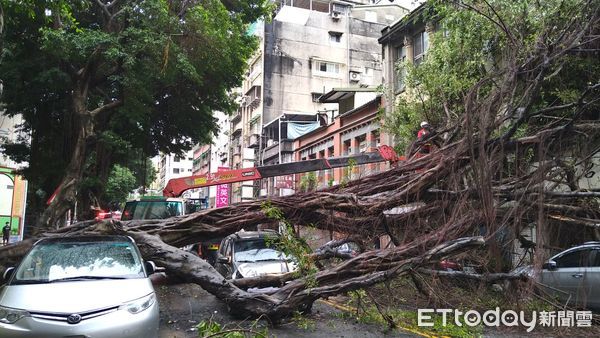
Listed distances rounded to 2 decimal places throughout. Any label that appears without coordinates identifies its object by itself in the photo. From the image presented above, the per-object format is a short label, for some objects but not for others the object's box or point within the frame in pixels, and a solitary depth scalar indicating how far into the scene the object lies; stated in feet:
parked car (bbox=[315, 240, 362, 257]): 30.77
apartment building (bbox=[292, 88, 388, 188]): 80.94
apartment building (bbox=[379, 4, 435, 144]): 71.56
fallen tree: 25.45
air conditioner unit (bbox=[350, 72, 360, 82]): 143.75
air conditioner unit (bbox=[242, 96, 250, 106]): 154.04
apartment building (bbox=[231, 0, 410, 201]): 141.79
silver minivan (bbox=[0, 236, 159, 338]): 17.47
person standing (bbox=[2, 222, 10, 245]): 72.36
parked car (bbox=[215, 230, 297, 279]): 32.71
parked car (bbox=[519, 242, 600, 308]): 27.66
